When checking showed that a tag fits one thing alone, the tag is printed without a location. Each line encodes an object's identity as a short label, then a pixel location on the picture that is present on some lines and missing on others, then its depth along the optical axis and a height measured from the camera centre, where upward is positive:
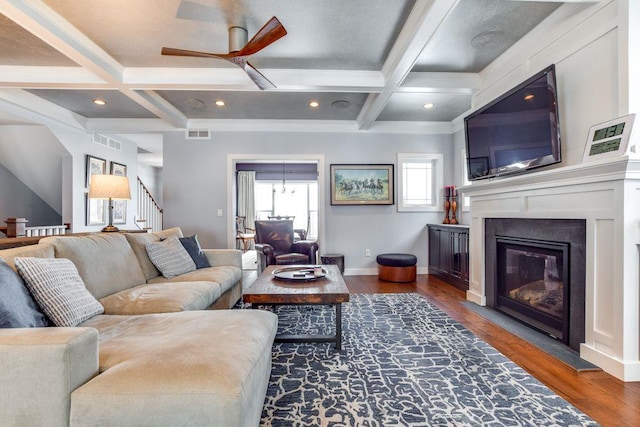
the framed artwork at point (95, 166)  5.42 +0.82
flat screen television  2.46 +0.74
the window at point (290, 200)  9.56 +0.36
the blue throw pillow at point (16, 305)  1.36 -0.42
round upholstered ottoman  4.73 -0.85
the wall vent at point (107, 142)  5.64 +1.34
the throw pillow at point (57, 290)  1.61 -0.42
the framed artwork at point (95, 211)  5.46 +0.02
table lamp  3.49 +0.28
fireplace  2.31 -0.54
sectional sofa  1.07 -0.60
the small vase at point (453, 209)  5.21 +0.04
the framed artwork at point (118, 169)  6.15 +0.87
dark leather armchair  4.49 -0.52
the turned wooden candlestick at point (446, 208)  5.26 +0.05
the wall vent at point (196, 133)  5.29 +1.32
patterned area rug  1.60 -1.04
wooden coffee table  2.26 -0.60
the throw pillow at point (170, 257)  2.99 -0.44
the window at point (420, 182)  5.48 +0.53
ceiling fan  2.28 +1.30
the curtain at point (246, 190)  9.33 +0.63
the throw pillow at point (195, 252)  3.43 -0.43
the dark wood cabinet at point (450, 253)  4.21 -0.62
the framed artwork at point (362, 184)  5.38 +0.47
